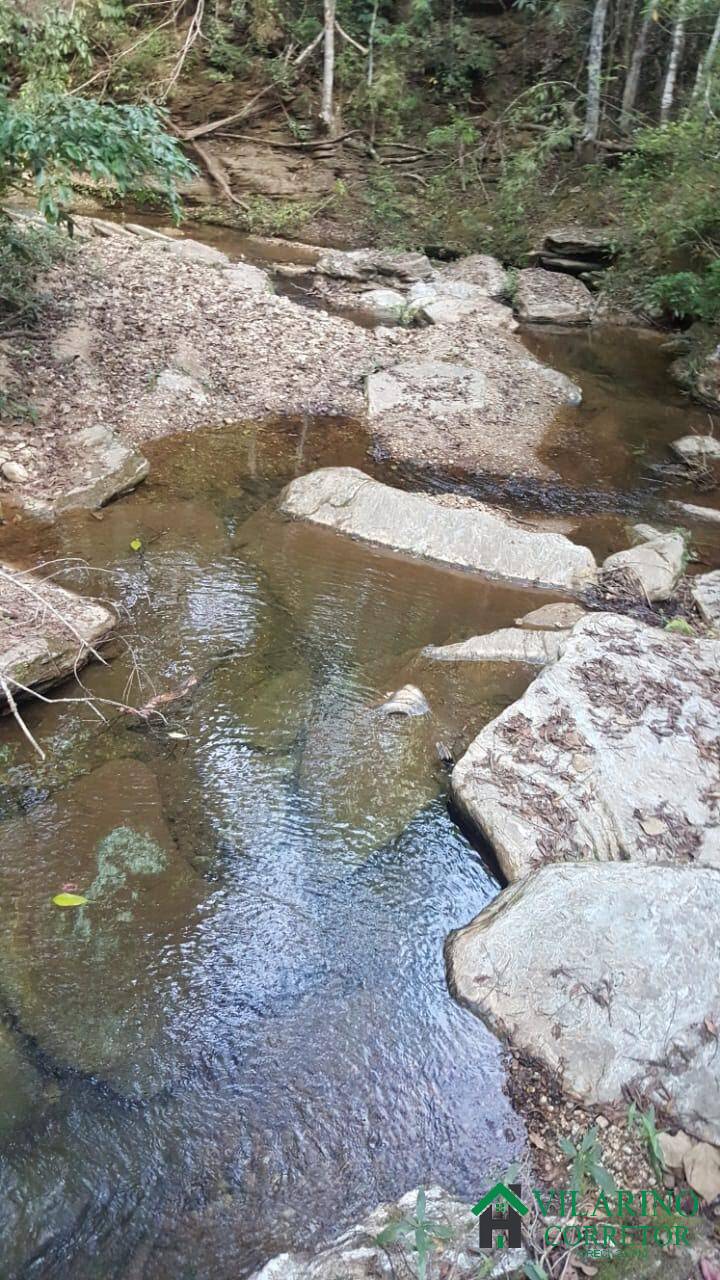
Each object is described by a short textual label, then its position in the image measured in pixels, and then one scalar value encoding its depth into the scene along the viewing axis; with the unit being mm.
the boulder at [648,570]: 5734
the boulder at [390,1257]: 2213
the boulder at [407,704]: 4520
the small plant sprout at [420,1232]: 2229
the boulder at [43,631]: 4258
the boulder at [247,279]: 9930
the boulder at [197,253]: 10584
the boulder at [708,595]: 5578
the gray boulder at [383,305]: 10687
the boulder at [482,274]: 11922
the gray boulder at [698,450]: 7879
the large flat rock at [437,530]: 5922
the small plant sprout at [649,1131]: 2551
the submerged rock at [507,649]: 4965
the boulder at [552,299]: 11516
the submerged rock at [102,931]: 2877
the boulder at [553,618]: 5344
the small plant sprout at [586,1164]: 2383
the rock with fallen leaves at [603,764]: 3623
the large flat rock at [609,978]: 2727
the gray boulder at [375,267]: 12039
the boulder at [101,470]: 6098
